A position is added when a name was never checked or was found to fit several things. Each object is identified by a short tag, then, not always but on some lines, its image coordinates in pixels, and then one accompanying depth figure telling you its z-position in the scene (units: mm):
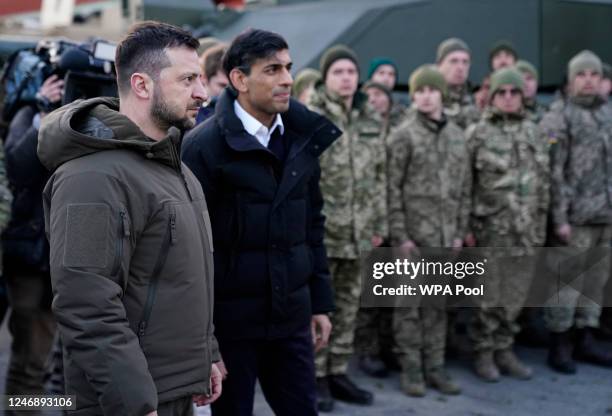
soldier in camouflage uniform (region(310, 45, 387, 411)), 5176
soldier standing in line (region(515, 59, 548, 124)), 6124
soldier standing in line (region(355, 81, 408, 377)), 5738
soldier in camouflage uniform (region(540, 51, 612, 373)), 5996
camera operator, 3957
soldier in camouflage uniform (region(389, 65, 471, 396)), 5469
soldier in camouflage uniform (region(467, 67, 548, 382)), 5730
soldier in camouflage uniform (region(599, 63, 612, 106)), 6387
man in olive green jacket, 2176
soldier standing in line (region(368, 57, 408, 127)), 6363
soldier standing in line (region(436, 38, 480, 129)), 6453
